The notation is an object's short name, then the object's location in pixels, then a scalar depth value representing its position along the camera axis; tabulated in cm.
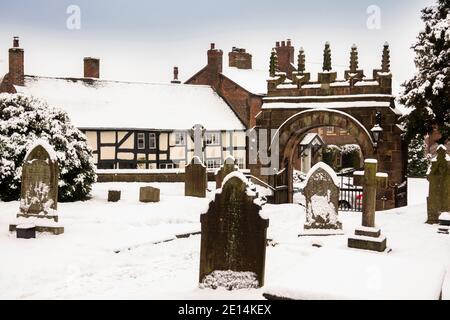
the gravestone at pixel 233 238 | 768
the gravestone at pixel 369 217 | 1045
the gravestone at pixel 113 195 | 1789
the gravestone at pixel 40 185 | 1245
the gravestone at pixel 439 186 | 1369
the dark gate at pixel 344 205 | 2138
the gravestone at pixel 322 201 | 1281
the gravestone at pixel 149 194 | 1792
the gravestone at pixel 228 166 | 1864
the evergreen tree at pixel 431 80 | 1766
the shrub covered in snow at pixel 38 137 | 1677
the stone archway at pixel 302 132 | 2147
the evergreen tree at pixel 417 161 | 4044
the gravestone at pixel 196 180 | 2038
